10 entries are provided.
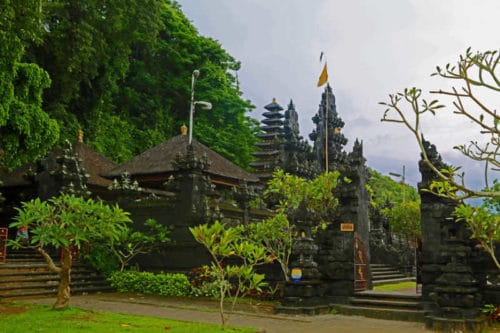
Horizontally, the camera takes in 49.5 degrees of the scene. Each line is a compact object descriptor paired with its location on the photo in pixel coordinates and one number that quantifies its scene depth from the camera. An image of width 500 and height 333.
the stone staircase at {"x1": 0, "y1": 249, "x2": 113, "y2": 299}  15.27
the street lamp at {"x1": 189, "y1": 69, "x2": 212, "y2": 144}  23.88
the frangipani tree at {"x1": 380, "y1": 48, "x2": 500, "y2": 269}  5.22
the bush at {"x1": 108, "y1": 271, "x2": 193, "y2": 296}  16.98
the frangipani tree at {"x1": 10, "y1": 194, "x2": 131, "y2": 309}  11.30
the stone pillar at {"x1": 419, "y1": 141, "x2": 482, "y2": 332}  11.44
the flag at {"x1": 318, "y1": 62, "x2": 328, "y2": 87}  31.64
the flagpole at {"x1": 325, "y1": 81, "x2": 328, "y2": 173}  31.87
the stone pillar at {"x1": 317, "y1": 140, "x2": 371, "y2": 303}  14.48
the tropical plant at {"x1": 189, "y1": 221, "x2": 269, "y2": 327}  10.05
